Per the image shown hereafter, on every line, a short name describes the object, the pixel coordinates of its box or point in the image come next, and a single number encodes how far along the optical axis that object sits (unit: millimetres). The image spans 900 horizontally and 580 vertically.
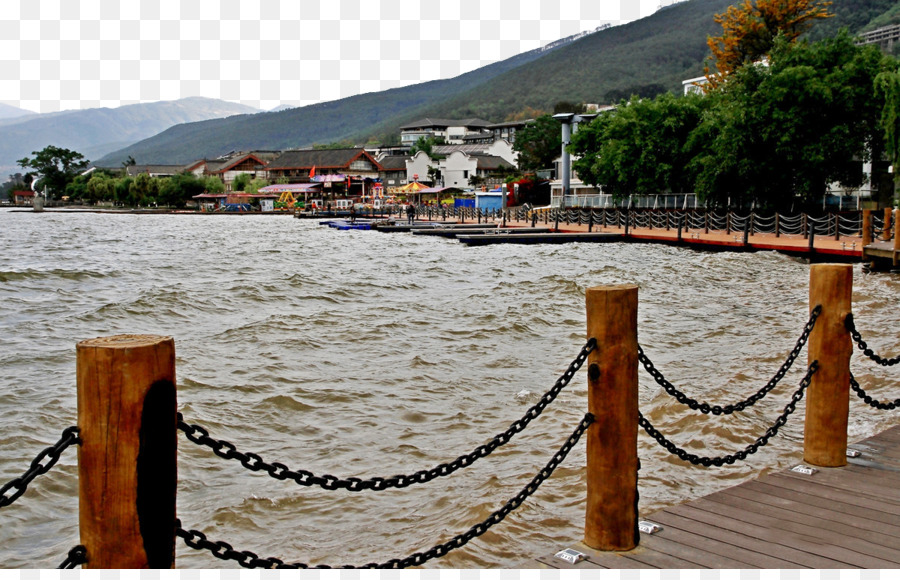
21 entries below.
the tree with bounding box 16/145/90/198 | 141125
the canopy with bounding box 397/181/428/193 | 80500
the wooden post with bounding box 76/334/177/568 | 2701
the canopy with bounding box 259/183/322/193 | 104875
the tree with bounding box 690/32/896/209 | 30484
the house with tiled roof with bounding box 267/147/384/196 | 107688
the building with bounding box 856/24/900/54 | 94375
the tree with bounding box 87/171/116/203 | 124500
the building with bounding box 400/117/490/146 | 150125
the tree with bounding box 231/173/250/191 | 115188
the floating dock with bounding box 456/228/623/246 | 36000
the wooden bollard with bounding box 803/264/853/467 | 5199
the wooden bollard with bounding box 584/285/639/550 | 3867
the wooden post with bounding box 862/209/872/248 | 21250
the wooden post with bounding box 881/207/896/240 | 21938
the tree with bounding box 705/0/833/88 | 48906
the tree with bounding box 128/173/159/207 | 114750
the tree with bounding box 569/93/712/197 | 41906
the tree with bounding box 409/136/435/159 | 117375
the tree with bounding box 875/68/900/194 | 25516
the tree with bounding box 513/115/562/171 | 82850
